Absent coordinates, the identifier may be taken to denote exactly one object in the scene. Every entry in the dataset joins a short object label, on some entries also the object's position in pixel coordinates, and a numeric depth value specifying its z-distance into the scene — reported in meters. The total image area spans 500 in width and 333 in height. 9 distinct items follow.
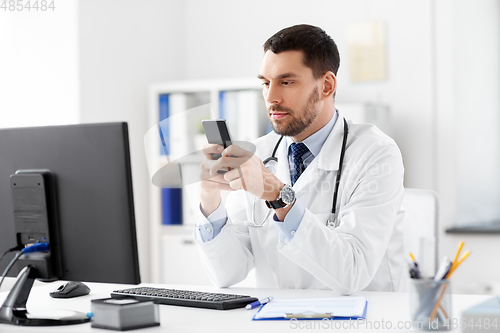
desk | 2.22
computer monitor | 2.32
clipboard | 2.26
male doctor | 2.55
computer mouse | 2.61
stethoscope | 2.76
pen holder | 2.14
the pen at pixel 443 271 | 2.14
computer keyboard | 2.40
